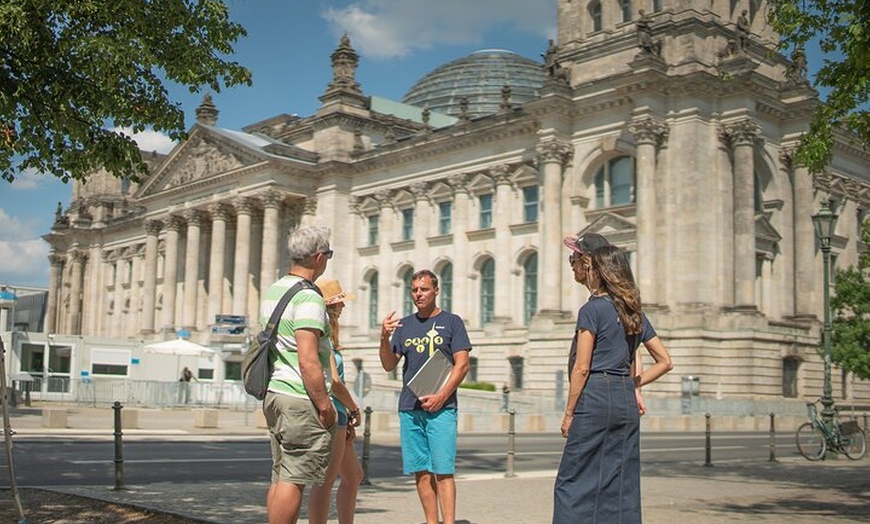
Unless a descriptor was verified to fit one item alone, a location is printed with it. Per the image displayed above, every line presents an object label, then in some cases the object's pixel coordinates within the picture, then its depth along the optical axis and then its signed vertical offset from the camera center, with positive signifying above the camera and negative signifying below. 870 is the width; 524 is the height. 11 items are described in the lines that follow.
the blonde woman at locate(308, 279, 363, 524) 7.23 -0.65
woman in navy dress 6.52 -0.29
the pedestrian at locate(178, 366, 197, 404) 41.00 -1.41
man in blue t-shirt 8.27 -0.33
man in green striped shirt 6.60 -0.33
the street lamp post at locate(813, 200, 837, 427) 21.36 +2.73
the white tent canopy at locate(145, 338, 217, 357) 43.50 +0.34
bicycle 20.58 -1.43
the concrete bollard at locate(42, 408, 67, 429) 25.75 -1.65
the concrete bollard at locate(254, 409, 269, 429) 29.88 -1.89
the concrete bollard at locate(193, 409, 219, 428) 28.55 -1.72
